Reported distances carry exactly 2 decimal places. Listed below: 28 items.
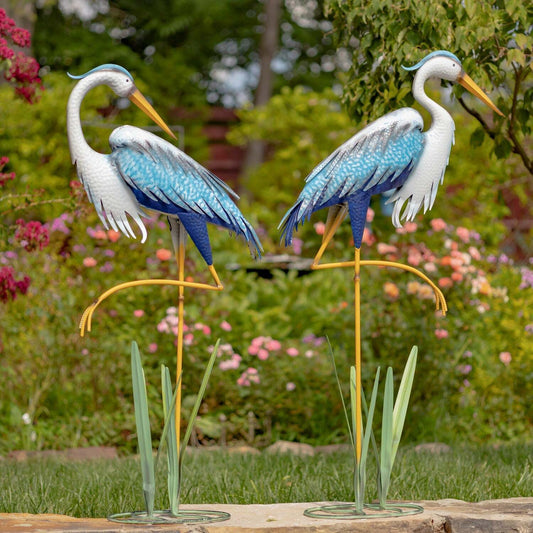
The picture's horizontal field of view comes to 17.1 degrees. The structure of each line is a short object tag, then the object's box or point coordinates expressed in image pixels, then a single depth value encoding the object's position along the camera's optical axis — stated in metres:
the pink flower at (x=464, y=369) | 12.61
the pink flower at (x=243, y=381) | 12.23
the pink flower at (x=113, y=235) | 13.12
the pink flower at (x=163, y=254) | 12.42
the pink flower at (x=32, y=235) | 9.50
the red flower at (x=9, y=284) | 9.39
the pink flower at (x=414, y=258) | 12.58
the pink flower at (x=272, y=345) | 12.61
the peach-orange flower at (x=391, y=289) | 12.28
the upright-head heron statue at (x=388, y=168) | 7.51
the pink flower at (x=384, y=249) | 12.51
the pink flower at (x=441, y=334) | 12.16
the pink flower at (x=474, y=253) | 12.81
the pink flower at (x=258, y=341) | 12.61
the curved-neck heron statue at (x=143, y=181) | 7.27
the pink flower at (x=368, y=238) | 12.80
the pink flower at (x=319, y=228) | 13.02
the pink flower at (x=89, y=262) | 12.74
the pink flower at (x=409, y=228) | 12.74
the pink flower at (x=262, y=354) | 12.45
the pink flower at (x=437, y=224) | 12.53
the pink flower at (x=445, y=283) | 12.41
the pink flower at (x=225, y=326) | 12.54
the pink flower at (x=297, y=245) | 17.27
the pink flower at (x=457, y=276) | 12.35
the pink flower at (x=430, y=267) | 12.42
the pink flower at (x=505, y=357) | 12.96
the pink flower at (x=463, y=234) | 13.02
